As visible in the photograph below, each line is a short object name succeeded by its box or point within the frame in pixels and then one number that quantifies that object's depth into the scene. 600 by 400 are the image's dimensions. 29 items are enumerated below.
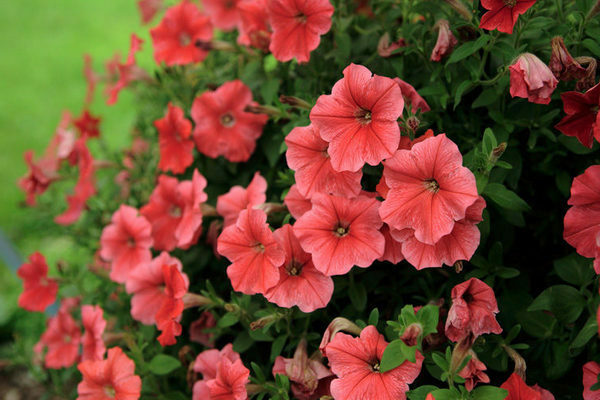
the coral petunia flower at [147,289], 0.83
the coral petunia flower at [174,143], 0.87
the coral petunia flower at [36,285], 0.90
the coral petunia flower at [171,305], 0.78
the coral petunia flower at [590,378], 0.71
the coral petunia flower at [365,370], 0.71
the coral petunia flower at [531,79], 0.71
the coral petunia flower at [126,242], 0.86
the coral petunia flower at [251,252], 0.74
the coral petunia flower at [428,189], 0.70
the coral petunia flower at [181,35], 0.90
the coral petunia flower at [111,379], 0.78
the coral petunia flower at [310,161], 0.74
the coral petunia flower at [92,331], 0.84
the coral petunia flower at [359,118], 0.72
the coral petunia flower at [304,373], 0.74
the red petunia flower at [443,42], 0.76
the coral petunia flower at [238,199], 0.80
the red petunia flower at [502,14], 0.71
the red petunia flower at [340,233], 0.73
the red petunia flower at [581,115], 0.71
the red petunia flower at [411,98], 0.75
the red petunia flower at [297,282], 0.74
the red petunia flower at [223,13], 0.94
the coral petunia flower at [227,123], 0.86
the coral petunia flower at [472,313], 0.69
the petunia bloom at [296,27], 0.79
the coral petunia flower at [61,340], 0.89
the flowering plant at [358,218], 0.71
